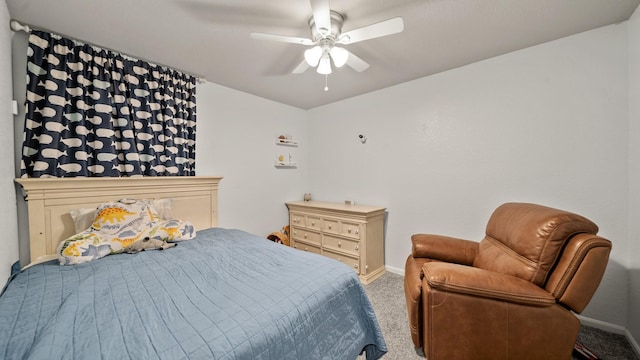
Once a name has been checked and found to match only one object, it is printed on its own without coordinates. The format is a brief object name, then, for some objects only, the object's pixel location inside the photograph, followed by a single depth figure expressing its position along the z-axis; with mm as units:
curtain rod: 1650
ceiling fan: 1344
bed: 796
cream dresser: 2727
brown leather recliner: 1204
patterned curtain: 1766
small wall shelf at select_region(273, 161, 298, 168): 3530
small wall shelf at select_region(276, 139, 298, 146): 3543
